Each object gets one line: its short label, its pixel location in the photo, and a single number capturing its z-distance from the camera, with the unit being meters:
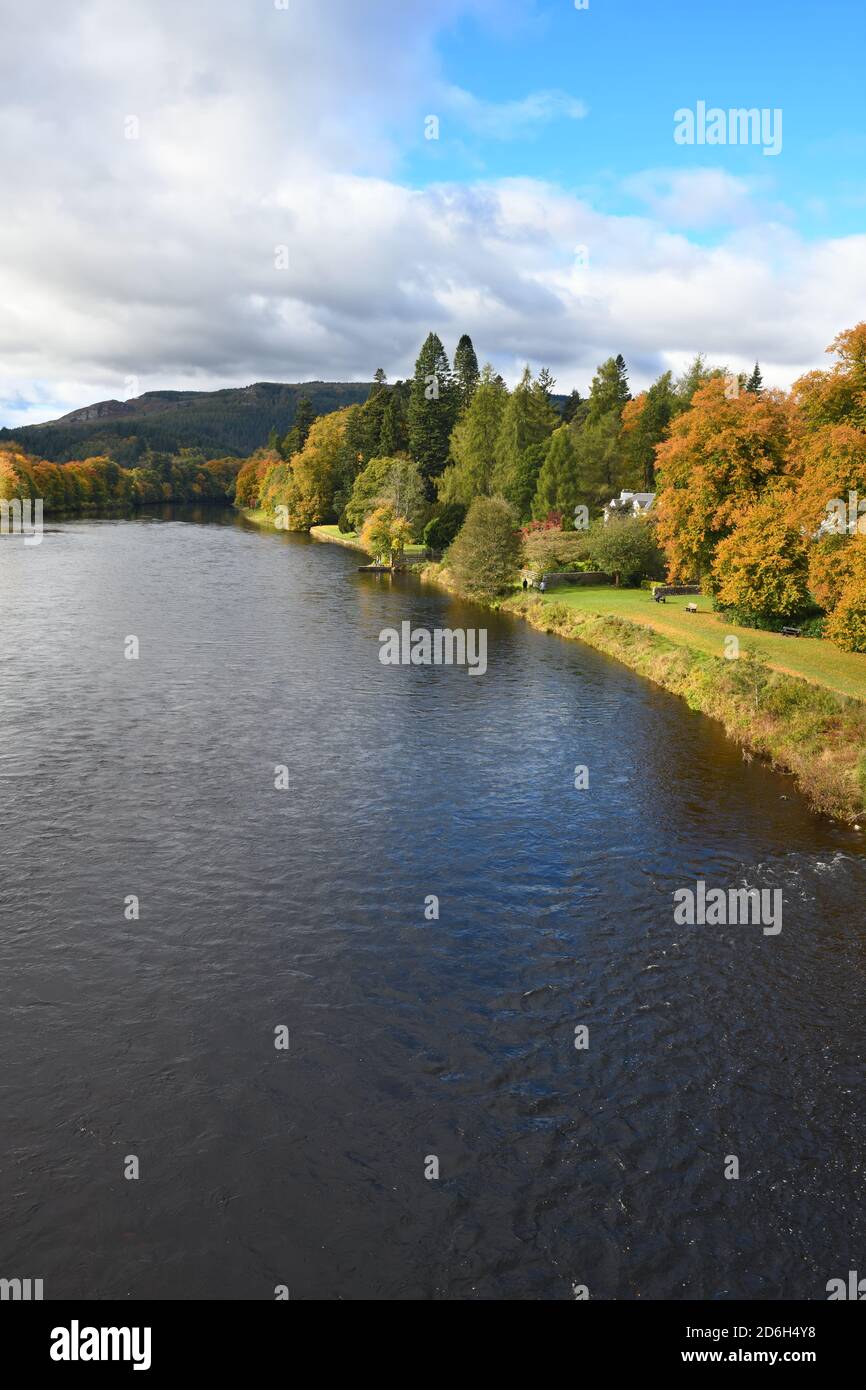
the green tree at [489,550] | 73.56
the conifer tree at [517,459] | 96.38
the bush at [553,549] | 76.38
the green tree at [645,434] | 111.88
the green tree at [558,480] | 91.50
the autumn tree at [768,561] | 48.88
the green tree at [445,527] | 95.62
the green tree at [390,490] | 103.62
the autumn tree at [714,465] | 53.31
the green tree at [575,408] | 142.70
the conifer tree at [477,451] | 101.62
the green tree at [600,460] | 104.56
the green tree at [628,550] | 72.81
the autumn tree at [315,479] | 140.50
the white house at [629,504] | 82.68
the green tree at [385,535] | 93.12
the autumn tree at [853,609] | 38.84
